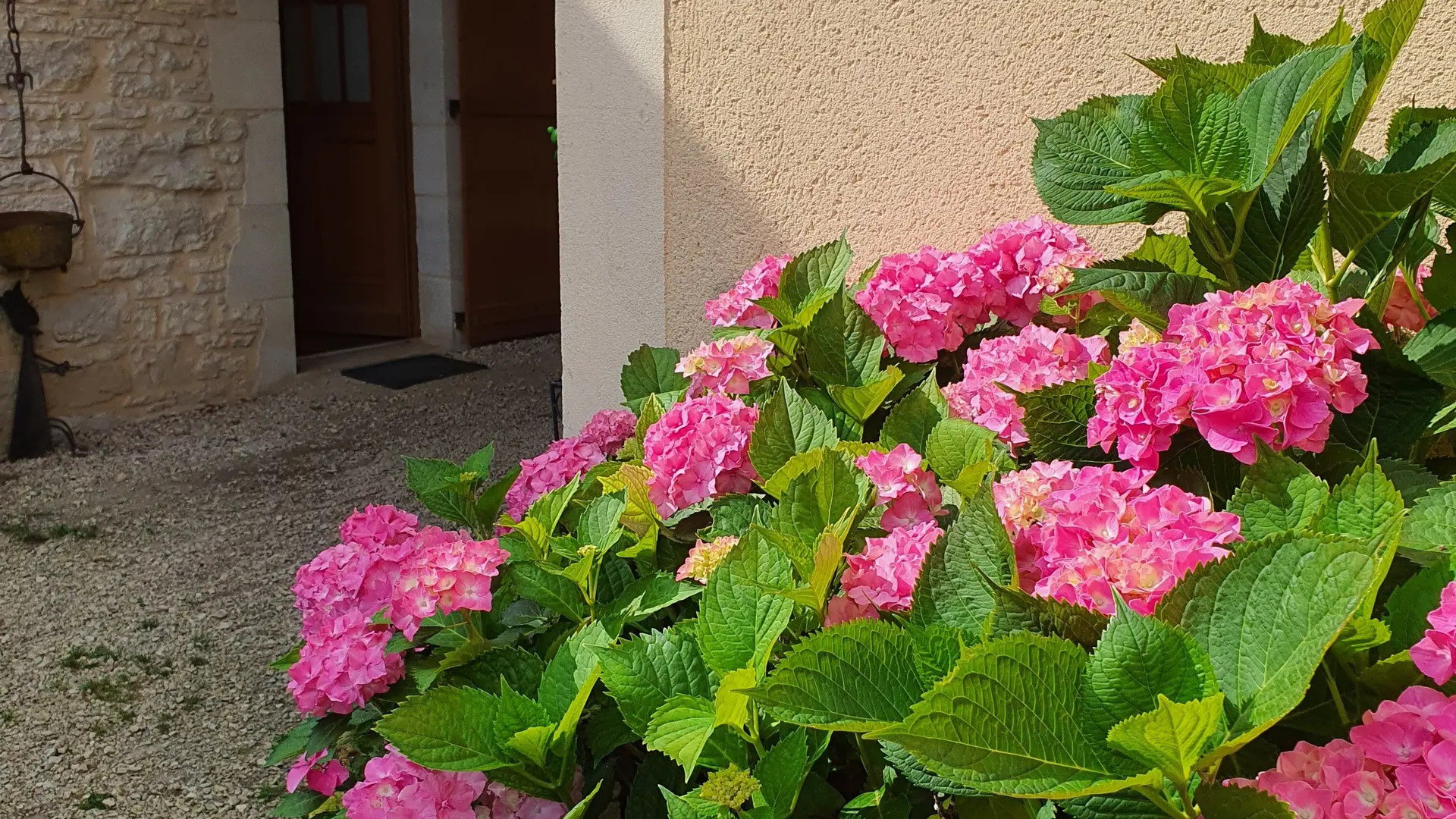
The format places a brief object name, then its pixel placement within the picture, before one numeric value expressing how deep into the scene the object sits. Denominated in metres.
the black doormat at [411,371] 5.65
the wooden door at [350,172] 6.03
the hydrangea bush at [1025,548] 0.60
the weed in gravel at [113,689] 2.78
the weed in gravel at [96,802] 2.33
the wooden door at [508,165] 6.07
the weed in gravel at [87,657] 2.92
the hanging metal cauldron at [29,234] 4.32
